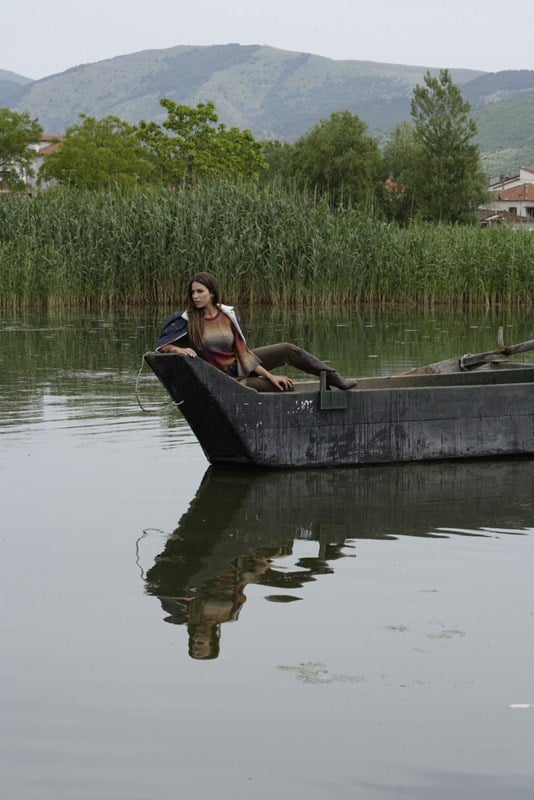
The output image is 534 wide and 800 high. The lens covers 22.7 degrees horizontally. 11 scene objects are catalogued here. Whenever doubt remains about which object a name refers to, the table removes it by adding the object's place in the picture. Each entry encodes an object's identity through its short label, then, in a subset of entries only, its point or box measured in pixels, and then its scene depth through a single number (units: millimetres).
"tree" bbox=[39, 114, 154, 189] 69000
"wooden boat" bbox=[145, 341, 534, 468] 8641
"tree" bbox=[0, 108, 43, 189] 81250
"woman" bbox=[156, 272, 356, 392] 8750
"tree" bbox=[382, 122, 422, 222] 79438
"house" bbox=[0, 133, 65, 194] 78375
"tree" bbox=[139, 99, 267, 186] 66000
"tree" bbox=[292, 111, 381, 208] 77312
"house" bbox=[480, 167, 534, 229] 110312
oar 10547
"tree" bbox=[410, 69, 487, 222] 74438
